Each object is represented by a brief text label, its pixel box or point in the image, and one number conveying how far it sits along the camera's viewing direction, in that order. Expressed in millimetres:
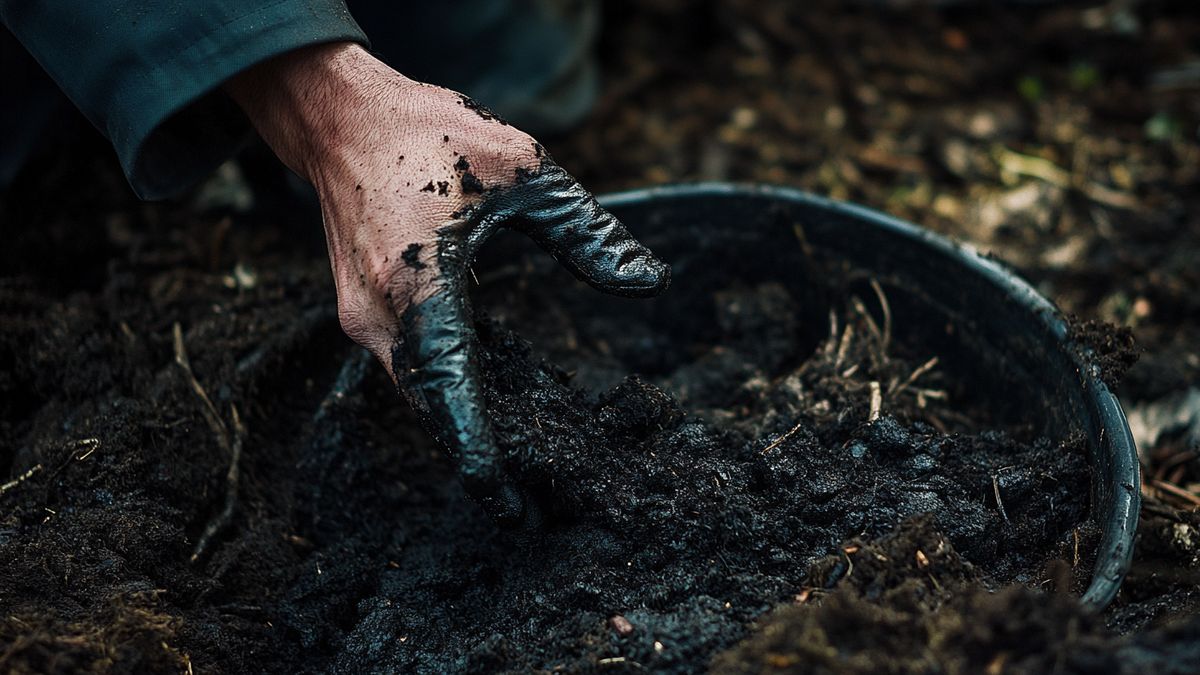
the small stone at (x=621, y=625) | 854
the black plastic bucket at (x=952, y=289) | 881
